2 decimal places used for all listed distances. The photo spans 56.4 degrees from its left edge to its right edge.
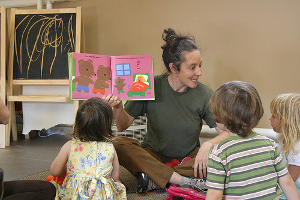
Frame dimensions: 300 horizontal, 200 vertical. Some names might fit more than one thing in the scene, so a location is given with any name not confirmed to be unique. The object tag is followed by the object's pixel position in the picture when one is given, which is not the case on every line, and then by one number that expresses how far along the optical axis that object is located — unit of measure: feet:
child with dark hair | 4.20
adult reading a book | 5.25
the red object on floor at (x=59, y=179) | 5.03
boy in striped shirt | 3.09
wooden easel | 9.50
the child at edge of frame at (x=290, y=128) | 4.26
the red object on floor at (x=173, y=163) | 5.60
